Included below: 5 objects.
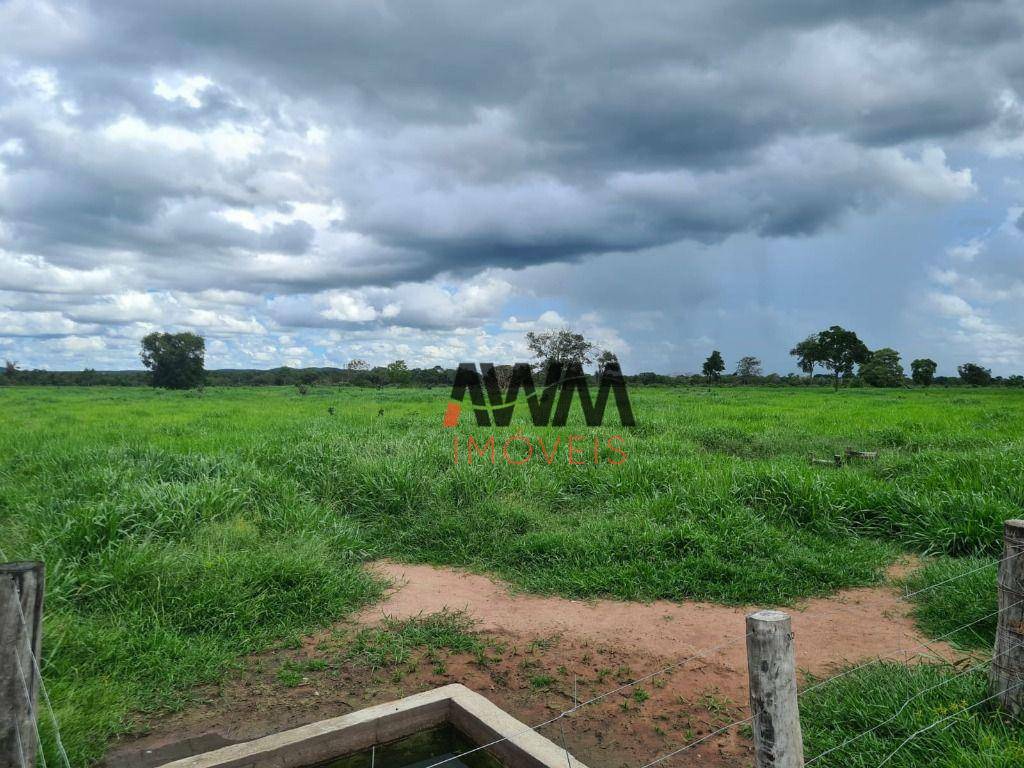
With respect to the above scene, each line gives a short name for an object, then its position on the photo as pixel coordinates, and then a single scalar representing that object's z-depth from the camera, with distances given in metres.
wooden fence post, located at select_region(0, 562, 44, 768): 2.50
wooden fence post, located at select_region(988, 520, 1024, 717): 2.98
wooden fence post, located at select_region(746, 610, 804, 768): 2.32
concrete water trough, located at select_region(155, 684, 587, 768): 3.36
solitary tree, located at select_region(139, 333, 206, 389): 55.69
